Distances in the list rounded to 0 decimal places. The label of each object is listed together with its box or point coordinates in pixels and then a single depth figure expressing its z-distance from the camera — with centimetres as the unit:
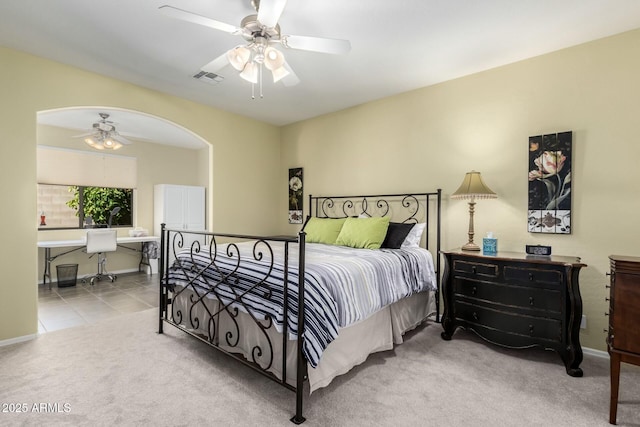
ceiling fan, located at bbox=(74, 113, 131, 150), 476
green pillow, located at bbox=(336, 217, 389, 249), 319
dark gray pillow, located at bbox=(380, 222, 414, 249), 325
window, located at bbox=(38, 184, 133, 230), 536
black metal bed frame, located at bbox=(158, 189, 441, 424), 181
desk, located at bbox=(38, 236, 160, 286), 476
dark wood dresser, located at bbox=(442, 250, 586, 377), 231
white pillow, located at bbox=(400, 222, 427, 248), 326
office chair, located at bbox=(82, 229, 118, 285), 495
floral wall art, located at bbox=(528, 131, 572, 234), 272
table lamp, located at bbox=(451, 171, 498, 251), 289
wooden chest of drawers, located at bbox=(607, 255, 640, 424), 176
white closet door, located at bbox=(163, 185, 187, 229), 585
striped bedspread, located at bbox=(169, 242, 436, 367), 189
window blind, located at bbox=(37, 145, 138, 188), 516
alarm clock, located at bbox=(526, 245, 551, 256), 264
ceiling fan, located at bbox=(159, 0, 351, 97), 181
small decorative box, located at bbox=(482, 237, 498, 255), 278
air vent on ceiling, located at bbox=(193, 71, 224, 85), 325
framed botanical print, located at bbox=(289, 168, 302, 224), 489
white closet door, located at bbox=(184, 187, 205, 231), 612
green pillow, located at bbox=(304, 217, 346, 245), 362
